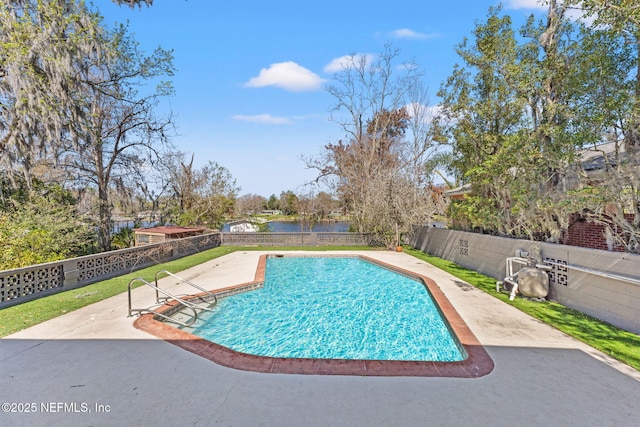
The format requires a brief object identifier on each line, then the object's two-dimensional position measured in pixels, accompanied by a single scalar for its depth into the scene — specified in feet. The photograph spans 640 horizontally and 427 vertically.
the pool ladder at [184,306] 18.04
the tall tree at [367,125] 60.49
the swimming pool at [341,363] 11.68
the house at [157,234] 41.29
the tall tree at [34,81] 26.84
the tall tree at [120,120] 39.81
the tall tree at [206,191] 62.54
